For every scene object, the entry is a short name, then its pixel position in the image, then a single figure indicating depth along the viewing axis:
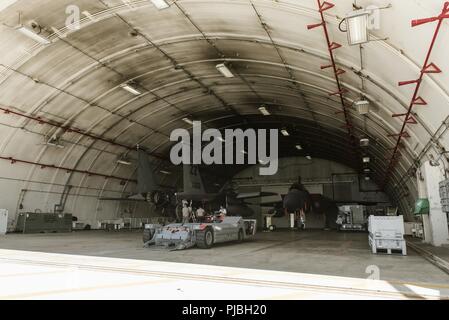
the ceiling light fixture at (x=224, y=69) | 16.48
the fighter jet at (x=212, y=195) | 19.31
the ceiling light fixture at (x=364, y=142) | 17.97
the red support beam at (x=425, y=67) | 7.19
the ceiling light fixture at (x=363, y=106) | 13.43
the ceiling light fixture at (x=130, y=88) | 19.20
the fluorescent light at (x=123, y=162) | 28.76
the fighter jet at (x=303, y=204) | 22.61
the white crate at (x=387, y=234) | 11.71
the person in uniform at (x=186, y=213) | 15.09
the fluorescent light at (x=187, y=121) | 26.34
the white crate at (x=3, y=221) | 21.02
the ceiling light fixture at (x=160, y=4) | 11.42
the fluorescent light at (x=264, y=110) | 22.60
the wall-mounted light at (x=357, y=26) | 8.07
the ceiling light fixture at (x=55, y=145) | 22.14
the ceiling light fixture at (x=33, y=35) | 12.96
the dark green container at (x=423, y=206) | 14.55
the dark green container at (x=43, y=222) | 22.45
